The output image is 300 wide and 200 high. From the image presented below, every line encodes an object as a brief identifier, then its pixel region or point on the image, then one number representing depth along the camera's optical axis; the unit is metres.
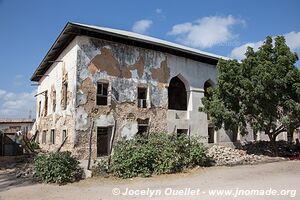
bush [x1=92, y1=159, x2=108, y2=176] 12.73
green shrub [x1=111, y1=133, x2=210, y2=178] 12.70
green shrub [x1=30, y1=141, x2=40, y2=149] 21.77
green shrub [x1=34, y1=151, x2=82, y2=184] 11.45
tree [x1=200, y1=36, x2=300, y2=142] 15.79
